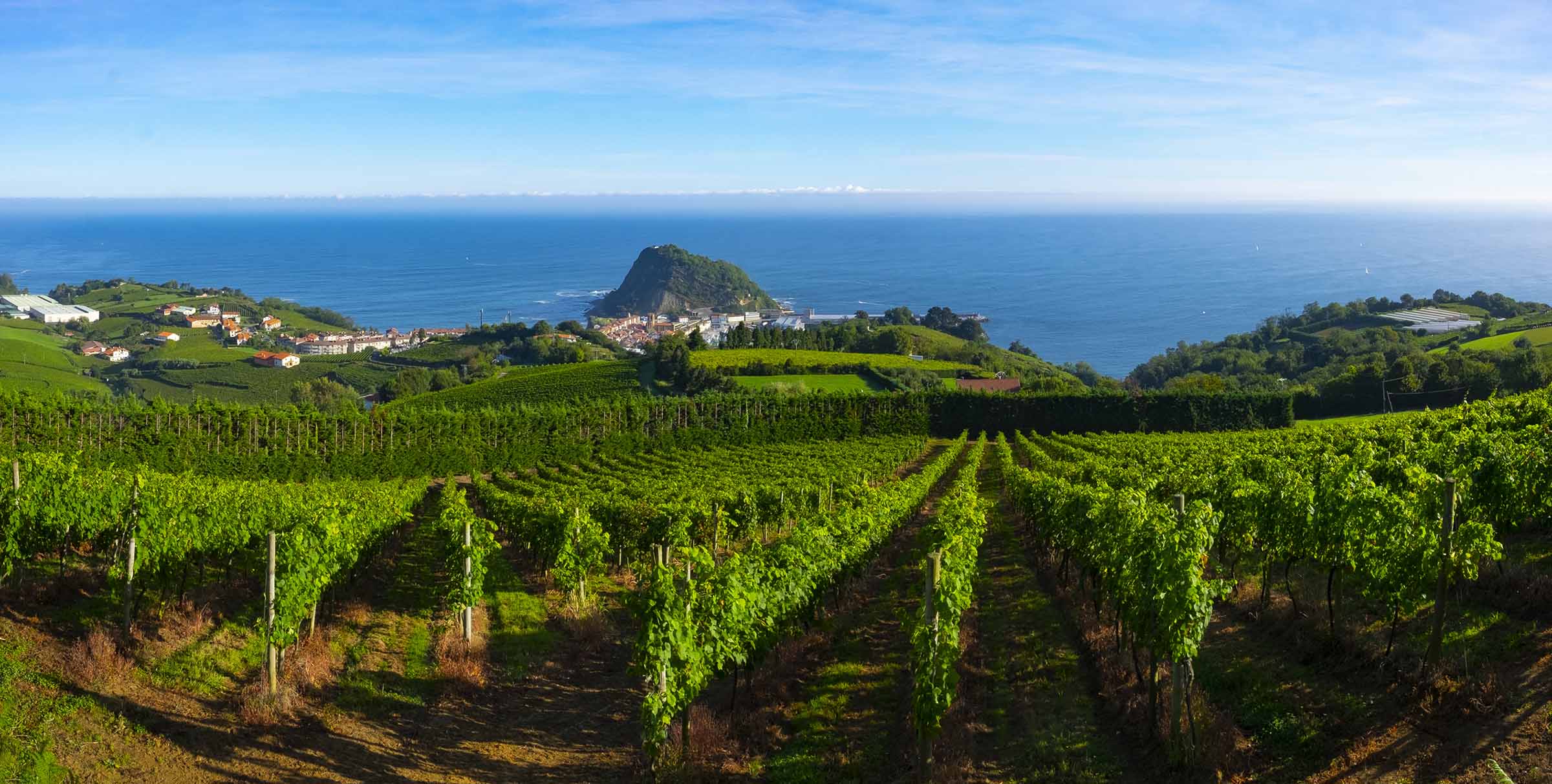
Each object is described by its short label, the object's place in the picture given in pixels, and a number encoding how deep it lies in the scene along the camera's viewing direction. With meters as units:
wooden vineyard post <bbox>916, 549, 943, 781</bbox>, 11.39
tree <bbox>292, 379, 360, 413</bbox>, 90.69
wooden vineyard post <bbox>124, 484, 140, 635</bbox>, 14.10
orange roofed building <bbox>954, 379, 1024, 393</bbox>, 89.36
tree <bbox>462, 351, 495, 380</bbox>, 116.32
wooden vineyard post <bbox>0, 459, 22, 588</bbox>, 14.90
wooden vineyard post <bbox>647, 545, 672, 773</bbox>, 10.91
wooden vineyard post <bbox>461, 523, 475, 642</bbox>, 15.80
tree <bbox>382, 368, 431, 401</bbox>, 103.38
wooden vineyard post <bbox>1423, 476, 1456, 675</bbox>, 10.84
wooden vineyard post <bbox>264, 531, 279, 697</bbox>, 13.05
